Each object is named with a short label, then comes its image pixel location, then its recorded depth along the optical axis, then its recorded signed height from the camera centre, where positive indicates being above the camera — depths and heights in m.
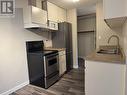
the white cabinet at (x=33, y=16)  2.59 +0.77
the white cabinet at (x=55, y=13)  3.31 +1.15
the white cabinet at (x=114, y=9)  1.50 +0.54
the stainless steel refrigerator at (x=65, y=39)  3.65 +0.22
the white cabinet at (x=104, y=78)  1.54 -0.55
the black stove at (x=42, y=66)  2.60 -0.58
